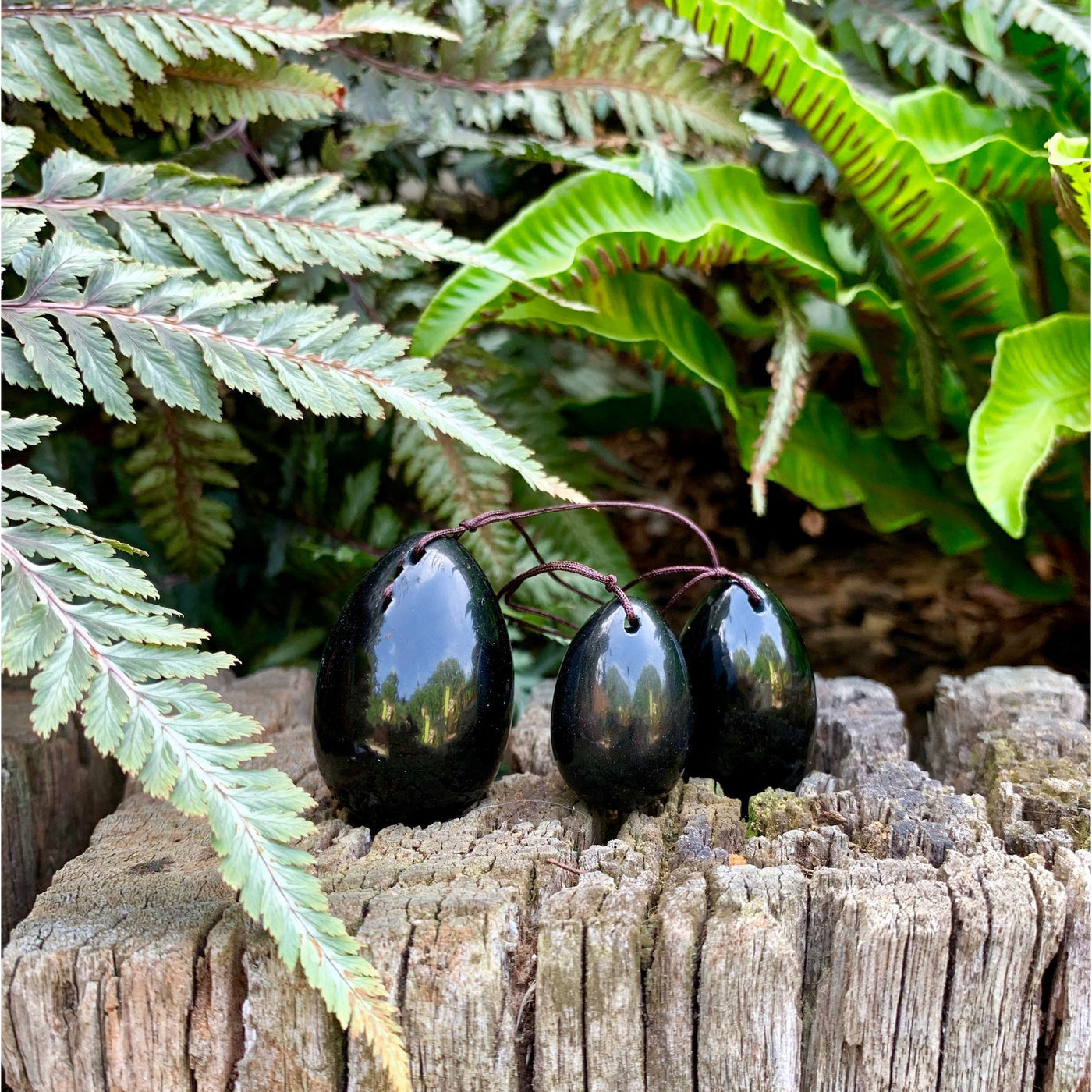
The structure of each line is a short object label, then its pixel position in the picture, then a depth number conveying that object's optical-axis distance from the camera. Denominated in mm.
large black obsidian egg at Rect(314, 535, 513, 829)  181
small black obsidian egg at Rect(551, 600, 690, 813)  183
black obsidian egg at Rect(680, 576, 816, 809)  196
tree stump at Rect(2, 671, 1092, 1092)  163
